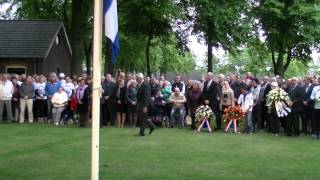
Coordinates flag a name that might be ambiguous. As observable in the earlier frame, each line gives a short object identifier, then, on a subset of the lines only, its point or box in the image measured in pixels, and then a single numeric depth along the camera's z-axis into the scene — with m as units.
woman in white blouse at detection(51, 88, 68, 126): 23.25
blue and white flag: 9.07
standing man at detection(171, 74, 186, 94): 22.98
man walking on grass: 18.55
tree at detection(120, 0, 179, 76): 32.97
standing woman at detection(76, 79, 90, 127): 22.44
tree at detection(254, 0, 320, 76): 38.19
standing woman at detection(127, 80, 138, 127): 22.45
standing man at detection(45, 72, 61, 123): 24.08
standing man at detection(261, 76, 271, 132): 21.12
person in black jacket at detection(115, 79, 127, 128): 22.69
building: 37.88
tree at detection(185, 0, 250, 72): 33.00
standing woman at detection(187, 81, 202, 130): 21.89
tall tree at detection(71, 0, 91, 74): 32.25
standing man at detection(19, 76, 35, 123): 23.75
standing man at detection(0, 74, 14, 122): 23.66
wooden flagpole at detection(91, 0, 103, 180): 8.99
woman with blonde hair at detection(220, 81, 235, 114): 21.31
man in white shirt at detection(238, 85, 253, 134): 20.61
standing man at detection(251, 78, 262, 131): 21.13
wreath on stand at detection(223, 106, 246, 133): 20.46
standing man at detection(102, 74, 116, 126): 22.75
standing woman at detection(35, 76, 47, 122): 24.36
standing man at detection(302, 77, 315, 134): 19.61
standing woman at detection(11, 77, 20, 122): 24.22
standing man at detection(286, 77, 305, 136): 19.77
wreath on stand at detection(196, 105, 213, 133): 20.86
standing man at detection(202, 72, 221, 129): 21.34
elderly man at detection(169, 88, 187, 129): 22.52
